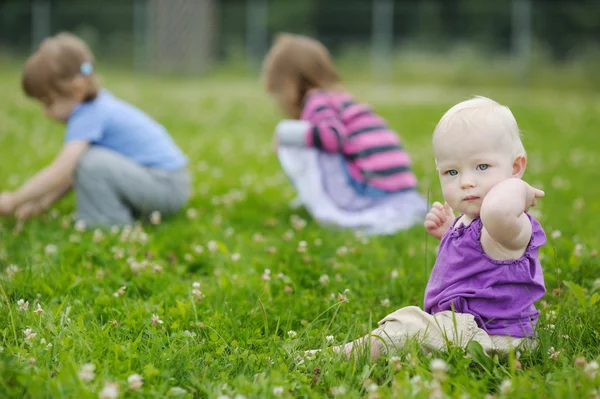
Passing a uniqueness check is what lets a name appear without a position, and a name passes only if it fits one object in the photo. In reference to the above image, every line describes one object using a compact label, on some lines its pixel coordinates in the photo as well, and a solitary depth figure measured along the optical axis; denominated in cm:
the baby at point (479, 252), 258
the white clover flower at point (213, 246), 425
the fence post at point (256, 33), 2321
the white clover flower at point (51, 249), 409
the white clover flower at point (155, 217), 476
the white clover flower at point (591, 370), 226
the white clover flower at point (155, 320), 302
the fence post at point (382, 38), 2222
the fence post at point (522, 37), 2075
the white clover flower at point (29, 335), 270
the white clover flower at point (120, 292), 332
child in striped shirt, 532
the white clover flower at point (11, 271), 353
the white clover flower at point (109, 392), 211
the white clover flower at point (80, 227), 456
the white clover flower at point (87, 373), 225
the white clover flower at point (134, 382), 231
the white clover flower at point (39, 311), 297
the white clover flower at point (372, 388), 229
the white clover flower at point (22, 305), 300
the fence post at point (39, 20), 2430
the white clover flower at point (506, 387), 224
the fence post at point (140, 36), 2383
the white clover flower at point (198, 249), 427
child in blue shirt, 481
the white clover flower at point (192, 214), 518
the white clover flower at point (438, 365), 212
